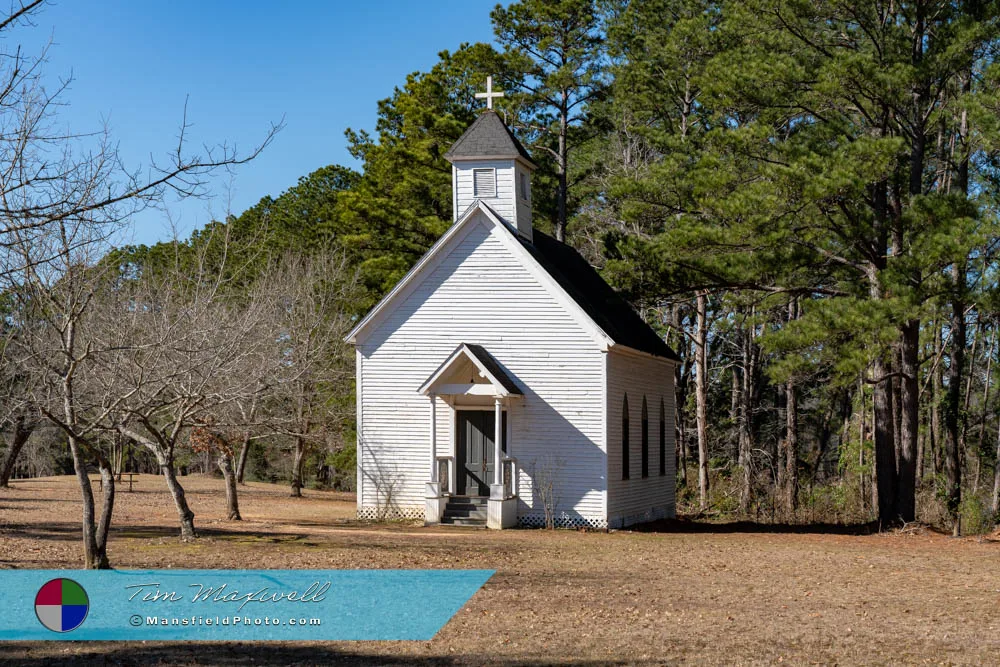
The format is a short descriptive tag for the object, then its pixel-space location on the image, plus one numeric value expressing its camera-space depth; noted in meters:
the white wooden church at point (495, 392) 23.98
